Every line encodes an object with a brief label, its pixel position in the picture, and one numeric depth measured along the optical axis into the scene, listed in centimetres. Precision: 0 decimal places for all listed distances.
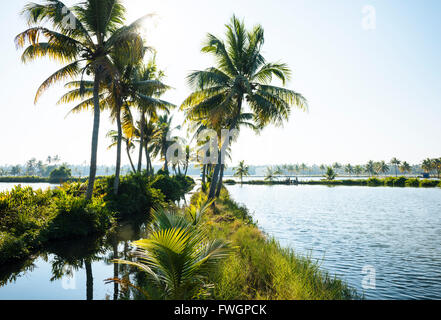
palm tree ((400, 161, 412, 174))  11569
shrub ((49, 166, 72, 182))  8139
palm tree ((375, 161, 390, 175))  12524
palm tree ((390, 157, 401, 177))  11831
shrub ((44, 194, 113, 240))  938
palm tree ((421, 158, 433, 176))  10000
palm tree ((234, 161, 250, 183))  9361
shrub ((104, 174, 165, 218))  1584
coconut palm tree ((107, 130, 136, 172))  3105
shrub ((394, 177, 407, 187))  6131
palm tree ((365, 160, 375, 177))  12131
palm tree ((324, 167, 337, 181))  8525
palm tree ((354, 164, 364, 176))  13425
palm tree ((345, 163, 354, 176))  12950
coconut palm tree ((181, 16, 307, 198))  1533
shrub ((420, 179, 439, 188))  5400
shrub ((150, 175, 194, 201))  2489
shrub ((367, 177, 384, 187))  6475
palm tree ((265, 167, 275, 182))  9500
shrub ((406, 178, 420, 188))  5692
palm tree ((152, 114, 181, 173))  4247
